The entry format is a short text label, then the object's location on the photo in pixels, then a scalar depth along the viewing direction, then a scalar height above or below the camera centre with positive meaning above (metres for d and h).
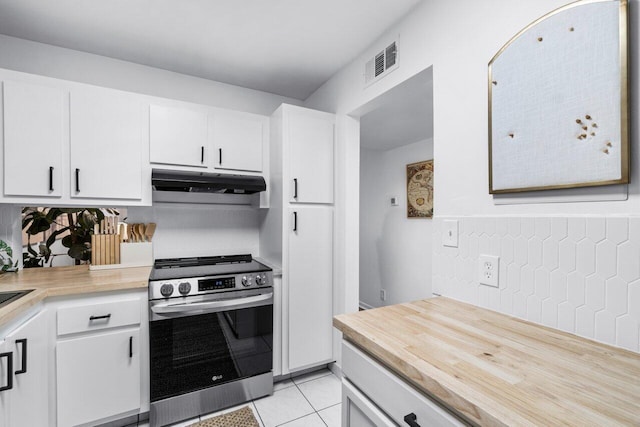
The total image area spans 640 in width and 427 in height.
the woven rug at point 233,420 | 1.81 -1.28
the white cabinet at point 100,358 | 1.56 -0.79
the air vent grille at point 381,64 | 1.84 +0.99
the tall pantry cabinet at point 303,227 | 2.22 -0.09
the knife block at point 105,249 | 2.02 -0.22
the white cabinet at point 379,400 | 0.75 -0.54
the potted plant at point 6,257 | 1.87 -0.26
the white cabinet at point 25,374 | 1.12 -0.67
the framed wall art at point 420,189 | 3.57 +0.30
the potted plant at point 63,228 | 2.10 -0.09
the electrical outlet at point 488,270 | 1.21 -0.24
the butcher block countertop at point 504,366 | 0.60 -0.39
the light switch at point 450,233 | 1.39 -0.09
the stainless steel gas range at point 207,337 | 1.77 -0.79
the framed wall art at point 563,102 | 0.89 +0.38
